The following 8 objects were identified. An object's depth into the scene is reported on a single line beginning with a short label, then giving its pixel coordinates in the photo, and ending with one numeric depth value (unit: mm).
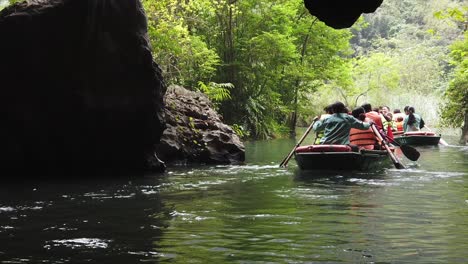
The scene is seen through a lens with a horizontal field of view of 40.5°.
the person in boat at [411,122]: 24828
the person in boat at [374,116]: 16181
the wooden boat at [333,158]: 13258
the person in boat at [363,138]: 15133
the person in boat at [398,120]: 25750
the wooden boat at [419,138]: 23203
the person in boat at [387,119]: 19122
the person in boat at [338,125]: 13625
